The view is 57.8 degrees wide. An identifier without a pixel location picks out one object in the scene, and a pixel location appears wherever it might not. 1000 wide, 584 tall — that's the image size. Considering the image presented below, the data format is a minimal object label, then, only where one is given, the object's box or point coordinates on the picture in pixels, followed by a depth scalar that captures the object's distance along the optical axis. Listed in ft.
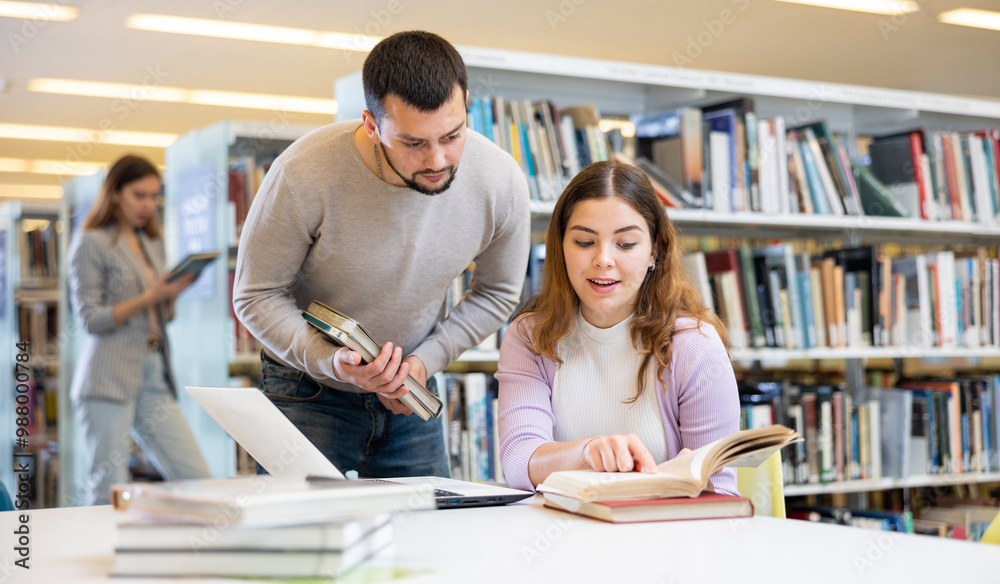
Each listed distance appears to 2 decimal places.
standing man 4.94
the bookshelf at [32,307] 16.14
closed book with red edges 3.73
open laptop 3.57
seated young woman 4.88
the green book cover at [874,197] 10.02
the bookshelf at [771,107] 8.62
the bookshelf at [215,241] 10.78
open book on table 3.72
